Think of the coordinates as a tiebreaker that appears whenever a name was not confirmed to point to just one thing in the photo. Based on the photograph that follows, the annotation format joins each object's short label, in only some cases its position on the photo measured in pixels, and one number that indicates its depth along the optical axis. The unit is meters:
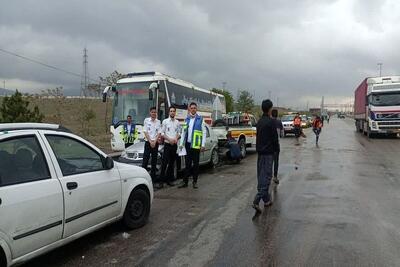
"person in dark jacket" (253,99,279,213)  7.34
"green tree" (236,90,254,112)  57.47
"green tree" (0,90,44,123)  17.00
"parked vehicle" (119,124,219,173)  10.27
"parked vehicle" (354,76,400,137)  26.67
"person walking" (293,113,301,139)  24.73
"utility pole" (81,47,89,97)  36.51
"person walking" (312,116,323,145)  23.02
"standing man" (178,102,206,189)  9.43
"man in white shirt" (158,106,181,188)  9.53
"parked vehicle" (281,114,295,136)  32.47
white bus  16.05
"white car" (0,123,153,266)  4.06
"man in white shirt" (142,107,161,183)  9.56
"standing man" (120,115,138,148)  14.49
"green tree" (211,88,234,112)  49.16
